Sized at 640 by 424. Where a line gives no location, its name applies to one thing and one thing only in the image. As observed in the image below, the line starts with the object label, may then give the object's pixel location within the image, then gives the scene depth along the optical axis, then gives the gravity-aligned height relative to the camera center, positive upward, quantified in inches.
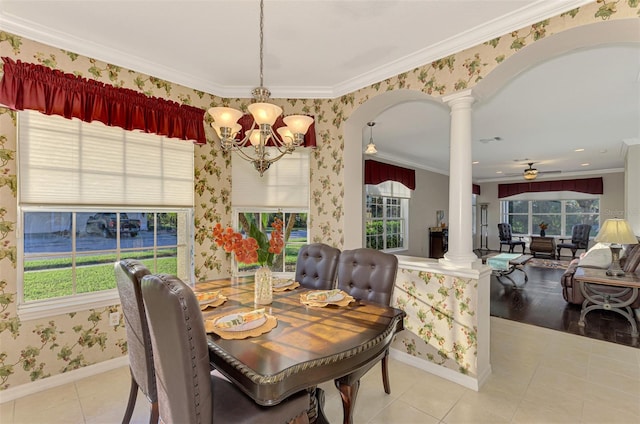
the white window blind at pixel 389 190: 264.0 +21.4
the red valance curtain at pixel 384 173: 246.2 +34.1
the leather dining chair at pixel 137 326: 59.4 -23.2
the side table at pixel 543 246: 343.4 -37.8
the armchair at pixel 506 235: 390.3 -28.8
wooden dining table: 45.9 -23.4
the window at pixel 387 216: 265.3 -2.8
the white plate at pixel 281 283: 92.0 -21.9
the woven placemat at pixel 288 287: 90.0 -22.5
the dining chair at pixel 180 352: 43.0 -20.5
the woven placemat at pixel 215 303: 73.2 -22.4
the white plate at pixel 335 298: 76.2 -21.7
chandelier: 71.0 +21.8
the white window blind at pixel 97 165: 89.0 +16.0
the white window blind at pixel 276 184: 133.4 +12.7
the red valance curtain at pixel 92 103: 84.6 +35.4
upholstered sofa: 150.9 -31.1
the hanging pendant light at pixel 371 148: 174.0 +37.5
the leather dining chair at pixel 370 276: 85.9 -18.6
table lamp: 131.2 -10.1
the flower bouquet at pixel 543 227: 374.0 -17.5
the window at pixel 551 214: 361.1 -1.5
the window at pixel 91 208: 89.8 +1.4
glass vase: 76.2 -18.5
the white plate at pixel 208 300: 73.8 -21.7
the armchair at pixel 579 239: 337.4 -29.2
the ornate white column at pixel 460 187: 97.8 +8.6
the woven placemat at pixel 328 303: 75.2 -22.5
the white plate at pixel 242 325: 58.6 -22.1
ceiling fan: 289.3 +38.1
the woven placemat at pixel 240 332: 56.7 -22.9
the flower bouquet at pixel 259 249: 68.9 -8.4
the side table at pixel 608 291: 130.1 -38.6
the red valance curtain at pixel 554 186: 343.9 +32.6
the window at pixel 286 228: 135.2 -6.9
